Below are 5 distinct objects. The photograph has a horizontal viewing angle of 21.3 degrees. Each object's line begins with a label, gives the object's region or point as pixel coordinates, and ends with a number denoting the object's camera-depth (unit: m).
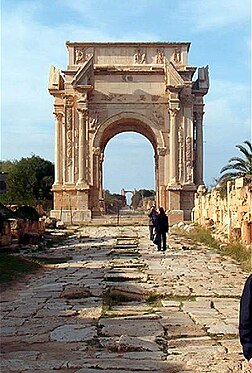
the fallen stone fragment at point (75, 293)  9.53
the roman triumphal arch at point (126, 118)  35.78
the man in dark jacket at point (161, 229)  18.48
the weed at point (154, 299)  8.93
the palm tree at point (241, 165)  31.50
